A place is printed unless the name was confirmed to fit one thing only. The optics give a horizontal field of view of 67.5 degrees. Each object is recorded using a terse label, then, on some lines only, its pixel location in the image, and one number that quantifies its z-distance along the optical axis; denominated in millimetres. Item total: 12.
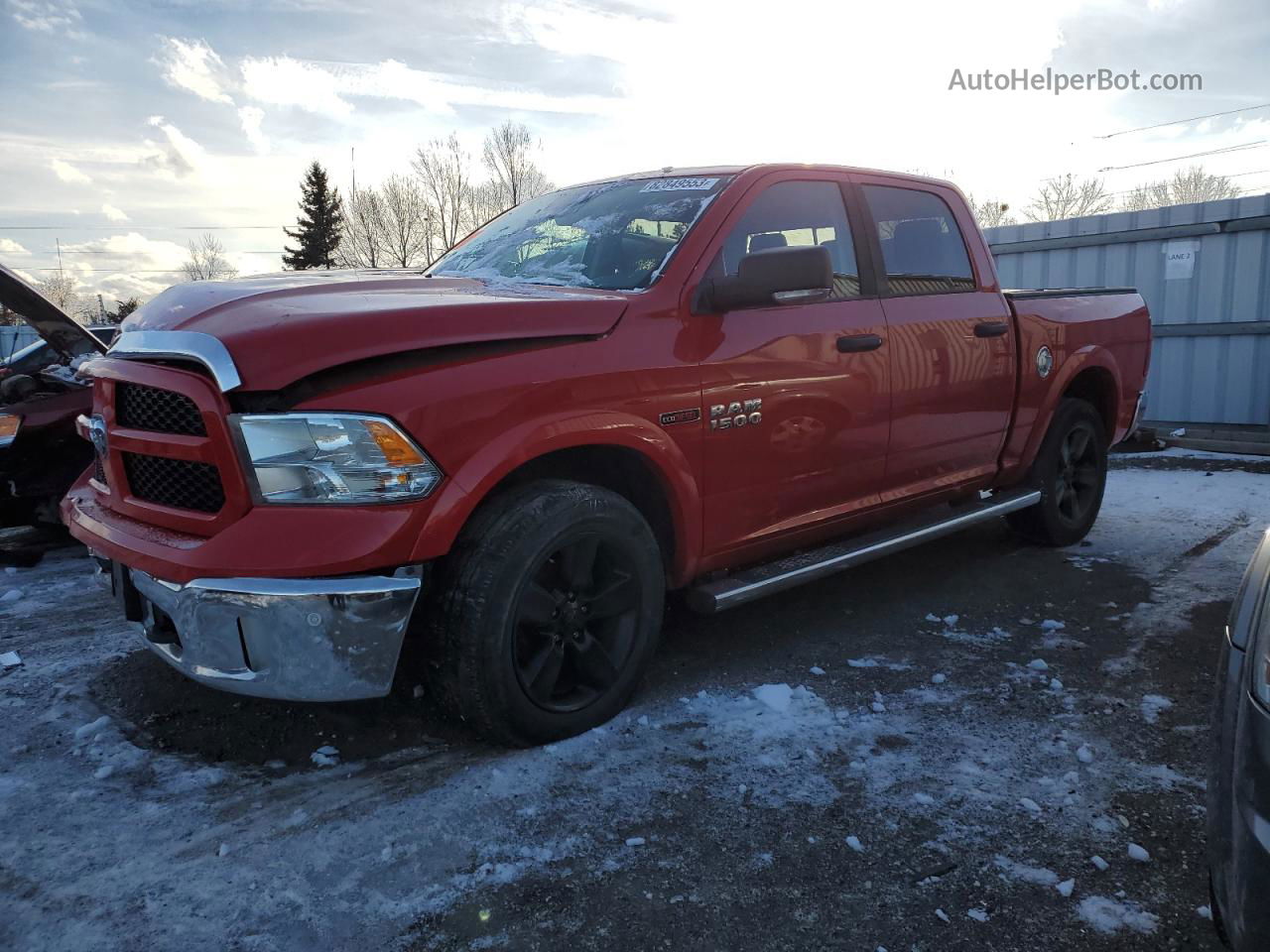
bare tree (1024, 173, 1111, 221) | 56906
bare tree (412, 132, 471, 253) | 51531
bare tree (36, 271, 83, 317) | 64312
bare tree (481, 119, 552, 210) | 47934
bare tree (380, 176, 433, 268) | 51531
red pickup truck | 2506
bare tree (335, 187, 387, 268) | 51938
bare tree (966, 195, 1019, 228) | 47628
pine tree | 49562
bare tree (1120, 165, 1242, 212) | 52906
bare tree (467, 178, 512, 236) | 48731
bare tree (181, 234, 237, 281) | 65812
